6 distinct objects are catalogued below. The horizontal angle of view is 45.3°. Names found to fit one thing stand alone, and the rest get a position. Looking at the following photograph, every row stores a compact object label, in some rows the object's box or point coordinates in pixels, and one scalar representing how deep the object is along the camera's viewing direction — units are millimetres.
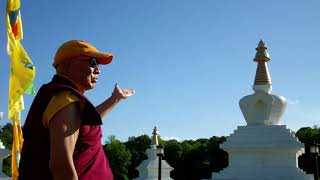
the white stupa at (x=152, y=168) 22211
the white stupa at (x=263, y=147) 15948
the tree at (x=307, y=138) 37624
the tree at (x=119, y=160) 44381
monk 2112
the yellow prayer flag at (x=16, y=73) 5251
